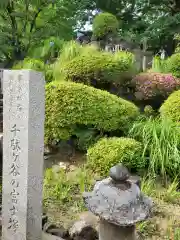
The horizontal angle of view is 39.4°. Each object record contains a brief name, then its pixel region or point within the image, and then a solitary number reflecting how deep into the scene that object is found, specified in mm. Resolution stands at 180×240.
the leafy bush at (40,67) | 5855
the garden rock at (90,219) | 2577
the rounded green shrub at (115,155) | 3652
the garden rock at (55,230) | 2559
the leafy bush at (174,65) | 6187
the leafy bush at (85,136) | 4323
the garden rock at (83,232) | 2471
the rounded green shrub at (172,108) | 4338
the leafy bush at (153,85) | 5469
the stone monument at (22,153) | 2092
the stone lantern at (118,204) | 1856
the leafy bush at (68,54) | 5337
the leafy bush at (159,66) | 6448
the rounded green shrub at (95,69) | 5056
